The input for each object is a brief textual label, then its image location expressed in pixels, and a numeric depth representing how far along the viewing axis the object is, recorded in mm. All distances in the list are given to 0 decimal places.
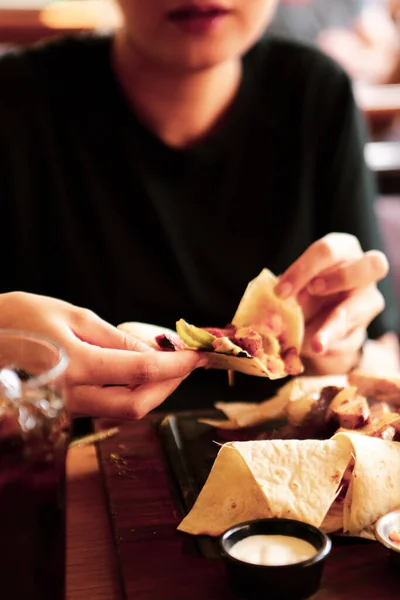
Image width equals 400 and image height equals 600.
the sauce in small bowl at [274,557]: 954
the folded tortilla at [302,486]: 1120
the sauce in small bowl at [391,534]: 1036
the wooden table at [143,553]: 1029
